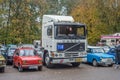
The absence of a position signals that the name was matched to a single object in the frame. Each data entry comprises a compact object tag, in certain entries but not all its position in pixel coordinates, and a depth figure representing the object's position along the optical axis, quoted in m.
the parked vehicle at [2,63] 17.62
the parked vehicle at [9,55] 22.79
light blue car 21.42
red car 18.23
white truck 19.56
